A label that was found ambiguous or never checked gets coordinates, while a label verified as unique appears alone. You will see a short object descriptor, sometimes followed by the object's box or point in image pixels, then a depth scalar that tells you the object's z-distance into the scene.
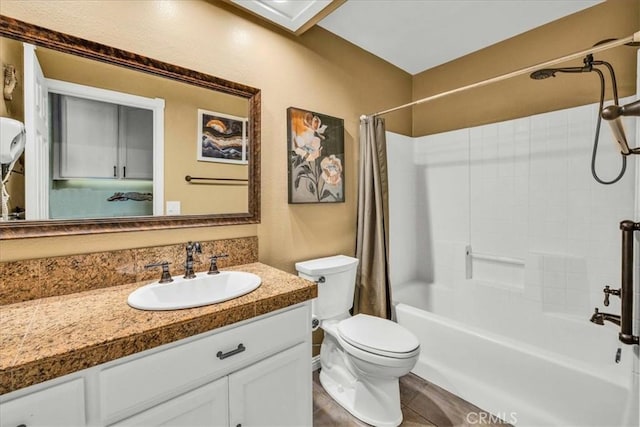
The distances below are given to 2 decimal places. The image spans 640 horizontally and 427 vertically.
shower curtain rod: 1.13
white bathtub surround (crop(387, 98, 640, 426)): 1.46
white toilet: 1.44
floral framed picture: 1.83
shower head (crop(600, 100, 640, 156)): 0.70
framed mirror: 1.11
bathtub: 1.31
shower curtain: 2.04
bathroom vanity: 0.69
